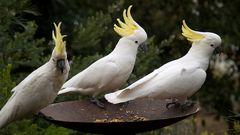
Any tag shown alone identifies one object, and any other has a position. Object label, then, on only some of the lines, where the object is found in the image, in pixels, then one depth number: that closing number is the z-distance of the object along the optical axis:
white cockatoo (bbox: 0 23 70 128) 4.87
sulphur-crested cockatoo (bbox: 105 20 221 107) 4.96
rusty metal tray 4.35
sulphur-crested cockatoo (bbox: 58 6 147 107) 5.44
